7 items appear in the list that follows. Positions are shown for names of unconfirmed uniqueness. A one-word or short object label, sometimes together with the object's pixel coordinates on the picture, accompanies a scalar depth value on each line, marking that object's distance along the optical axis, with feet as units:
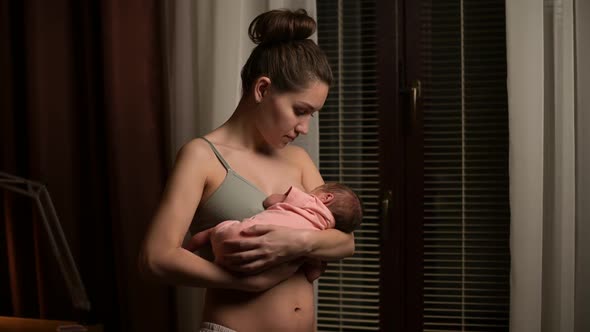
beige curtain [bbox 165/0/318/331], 8.19
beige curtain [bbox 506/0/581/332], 7.82
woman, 4.95
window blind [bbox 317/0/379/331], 8.73
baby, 5.06
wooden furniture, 7.19
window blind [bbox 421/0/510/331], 8.46
